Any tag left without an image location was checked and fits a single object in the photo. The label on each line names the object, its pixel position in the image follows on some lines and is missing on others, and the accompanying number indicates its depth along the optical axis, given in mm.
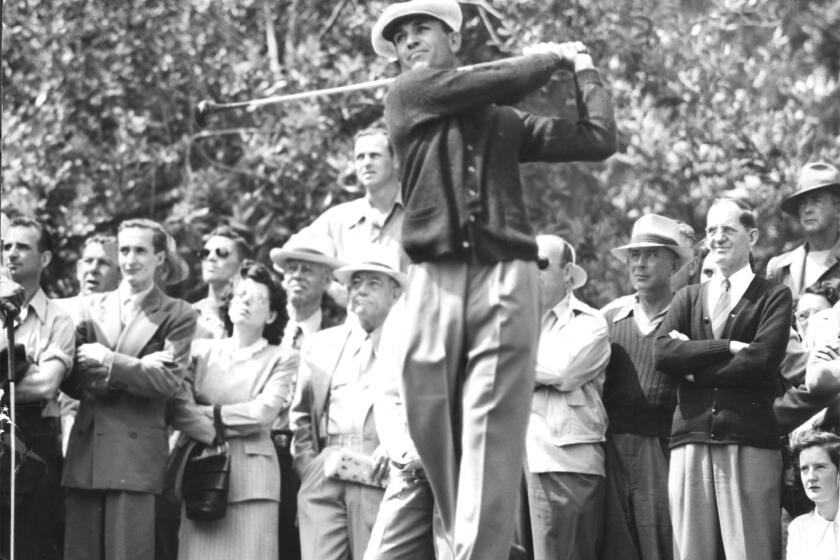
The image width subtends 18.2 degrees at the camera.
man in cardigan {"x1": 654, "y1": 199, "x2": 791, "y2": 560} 13475
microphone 13012
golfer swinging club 9965
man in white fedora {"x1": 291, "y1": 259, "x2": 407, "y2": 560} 14620
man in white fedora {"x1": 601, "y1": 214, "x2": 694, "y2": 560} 14250
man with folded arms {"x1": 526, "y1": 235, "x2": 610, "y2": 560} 13972
